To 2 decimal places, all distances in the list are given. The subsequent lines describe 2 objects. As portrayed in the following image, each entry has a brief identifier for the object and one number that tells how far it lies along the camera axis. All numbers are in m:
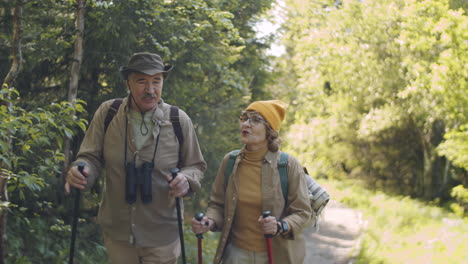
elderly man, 3.51
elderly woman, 3.45
